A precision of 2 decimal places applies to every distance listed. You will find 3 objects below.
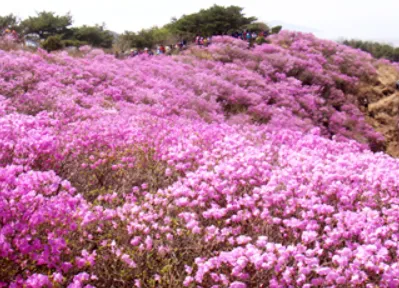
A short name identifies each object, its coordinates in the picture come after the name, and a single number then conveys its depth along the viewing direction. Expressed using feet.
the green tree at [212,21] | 103.14
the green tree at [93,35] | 135.95
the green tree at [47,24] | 135.69
